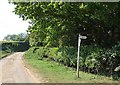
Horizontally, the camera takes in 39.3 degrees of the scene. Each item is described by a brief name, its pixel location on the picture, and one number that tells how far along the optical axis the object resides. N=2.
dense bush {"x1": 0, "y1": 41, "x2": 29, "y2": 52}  48.24
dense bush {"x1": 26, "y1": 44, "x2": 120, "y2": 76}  9.95
